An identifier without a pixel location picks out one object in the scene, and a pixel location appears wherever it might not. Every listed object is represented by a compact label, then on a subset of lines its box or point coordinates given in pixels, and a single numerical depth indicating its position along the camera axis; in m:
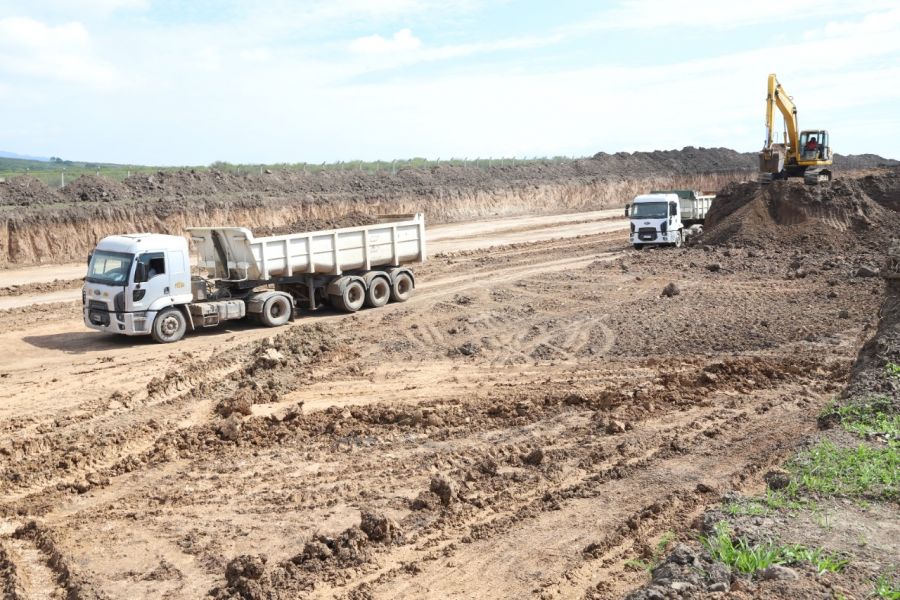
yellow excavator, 35.91
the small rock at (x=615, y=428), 11.41
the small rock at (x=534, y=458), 10.37
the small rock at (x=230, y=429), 11.92
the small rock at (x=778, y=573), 5.72
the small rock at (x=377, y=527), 8.28
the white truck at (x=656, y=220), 30.92
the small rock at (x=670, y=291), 21.52
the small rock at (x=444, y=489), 9.15
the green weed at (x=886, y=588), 5.54
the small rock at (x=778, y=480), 8.00
